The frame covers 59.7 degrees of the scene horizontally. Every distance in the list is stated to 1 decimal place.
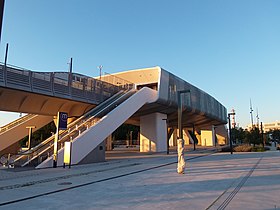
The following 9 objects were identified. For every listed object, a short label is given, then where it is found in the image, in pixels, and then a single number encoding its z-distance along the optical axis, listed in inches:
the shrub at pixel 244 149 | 1375.5
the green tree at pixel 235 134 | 3171.8
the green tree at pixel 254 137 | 1838.8
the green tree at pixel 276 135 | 3178.2
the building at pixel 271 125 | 6528.1
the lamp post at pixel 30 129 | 957.2
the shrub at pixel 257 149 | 1339.4
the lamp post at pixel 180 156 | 502.0
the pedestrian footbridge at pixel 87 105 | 696.4
